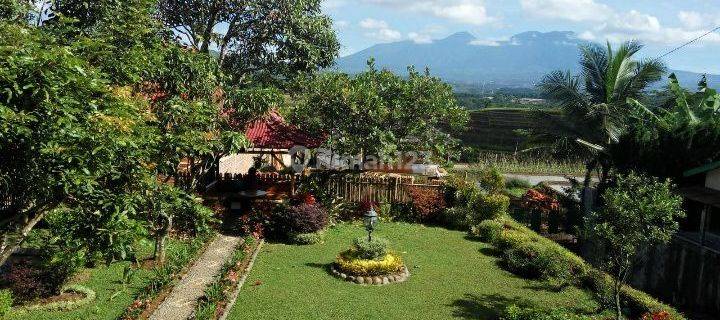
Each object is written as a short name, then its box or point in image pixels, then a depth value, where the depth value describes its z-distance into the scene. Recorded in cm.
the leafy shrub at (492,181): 2269
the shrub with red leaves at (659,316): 1164
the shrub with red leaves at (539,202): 2545
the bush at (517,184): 3656
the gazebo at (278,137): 2135
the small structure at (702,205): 1619
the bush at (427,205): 2202
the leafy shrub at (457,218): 2120
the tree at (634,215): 1174
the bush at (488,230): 1948
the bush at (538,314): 1127
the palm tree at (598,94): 2389
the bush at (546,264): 1541
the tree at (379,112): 1983
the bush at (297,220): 1812
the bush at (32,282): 1153
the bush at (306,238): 1797
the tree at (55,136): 594
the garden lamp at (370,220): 1560
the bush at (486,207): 2098
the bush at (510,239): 1772
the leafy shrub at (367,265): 1470
